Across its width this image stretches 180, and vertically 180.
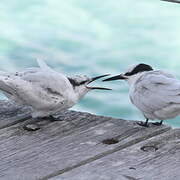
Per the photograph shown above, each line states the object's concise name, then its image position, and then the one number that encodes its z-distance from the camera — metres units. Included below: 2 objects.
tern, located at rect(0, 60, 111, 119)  8.41
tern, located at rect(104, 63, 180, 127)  8.58
